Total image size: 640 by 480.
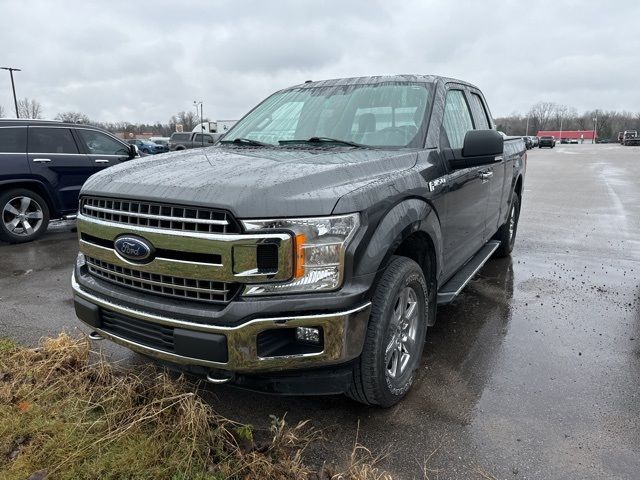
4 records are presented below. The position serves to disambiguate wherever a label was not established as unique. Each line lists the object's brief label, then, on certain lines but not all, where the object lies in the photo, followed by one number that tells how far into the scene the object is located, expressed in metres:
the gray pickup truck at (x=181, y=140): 28.47
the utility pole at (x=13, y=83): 45.88
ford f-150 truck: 2.25
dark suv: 7.25
